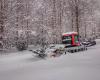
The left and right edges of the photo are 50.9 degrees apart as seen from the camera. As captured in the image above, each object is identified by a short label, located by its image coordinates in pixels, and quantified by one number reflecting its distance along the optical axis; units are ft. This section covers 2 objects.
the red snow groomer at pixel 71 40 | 50.94
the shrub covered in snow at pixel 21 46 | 49.16
